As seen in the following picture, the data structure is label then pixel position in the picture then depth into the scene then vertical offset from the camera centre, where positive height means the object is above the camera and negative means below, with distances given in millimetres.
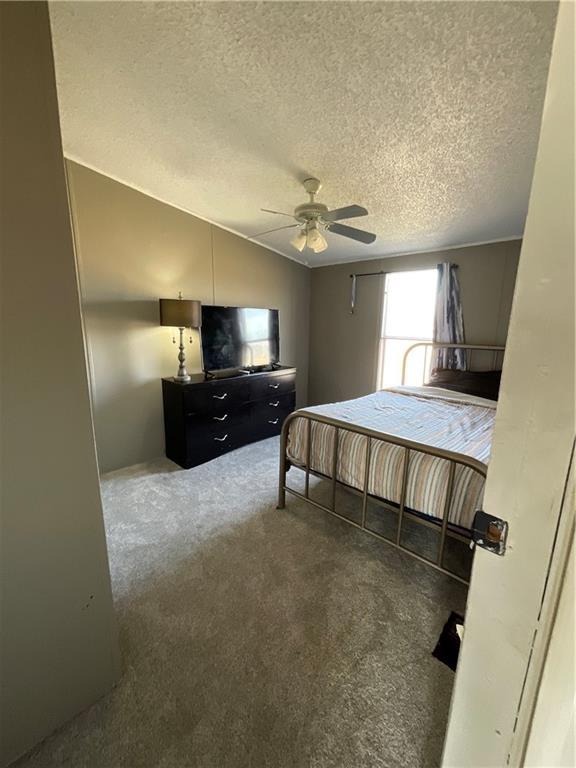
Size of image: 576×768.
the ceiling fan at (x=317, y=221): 2109 +751
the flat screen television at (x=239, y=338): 3336 -120
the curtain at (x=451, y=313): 3531 +194
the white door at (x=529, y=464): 451 -221
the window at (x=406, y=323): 3848 +85
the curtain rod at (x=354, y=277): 4093 +700
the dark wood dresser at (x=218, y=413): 3039 -901
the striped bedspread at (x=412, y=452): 1653 -708
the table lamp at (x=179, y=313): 2898 +121
